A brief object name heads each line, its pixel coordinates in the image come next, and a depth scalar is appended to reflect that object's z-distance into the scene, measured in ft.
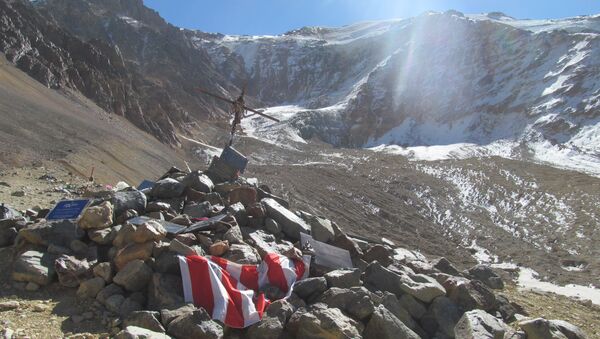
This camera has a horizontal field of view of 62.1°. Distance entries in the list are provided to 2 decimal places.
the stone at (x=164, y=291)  19.54
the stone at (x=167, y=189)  30.68
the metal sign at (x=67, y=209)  25.53
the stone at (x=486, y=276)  34.19
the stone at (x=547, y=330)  21.63
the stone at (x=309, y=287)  22.09
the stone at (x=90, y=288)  20.40
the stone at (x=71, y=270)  20.77
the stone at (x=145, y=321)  17.64
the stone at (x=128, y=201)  26.43
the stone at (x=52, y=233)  23.03
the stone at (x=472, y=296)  24.77
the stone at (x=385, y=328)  19.94
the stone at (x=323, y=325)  18.76
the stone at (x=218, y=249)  23.16
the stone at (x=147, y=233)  22.16
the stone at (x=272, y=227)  28.27
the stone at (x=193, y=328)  17.72
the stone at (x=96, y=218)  24.09
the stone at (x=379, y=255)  29.43
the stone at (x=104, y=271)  20.86
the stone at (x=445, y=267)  31.25
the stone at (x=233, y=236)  24.66
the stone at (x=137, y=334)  15.90
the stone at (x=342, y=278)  23.04
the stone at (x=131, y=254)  21.47
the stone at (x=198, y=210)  28.14
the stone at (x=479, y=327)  20.44
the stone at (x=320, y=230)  29.91
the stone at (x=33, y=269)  20.89
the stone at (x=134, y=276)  20.58
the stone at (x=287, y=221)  29.14
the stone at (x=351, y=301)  20.67
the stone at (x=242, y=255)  22.92
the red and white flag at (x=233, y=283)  19.57
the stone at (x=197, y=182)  32.22
